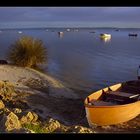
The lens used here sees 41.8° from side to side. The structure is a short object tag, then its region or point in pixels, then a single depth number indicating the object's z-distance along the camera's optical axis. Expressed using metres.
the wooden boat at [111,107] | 4.63
